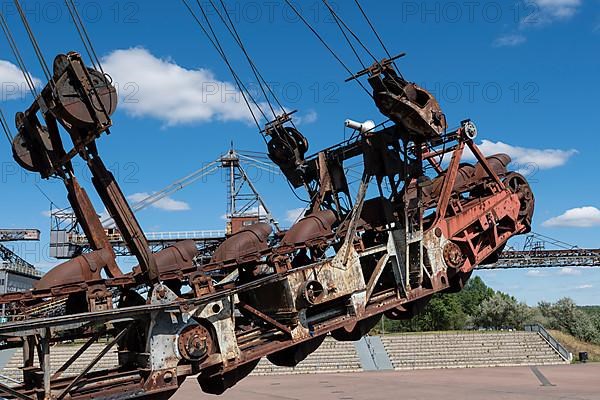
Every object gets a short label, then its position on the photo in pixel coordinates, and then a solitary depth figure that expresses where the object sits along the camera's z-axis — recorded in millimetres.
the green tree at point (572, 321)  58656
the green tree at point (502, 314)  67375
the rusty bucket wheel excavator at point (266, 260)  7184
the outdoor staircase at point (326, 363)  35656
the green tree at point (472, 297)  94375
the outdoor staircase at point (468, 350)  39344
